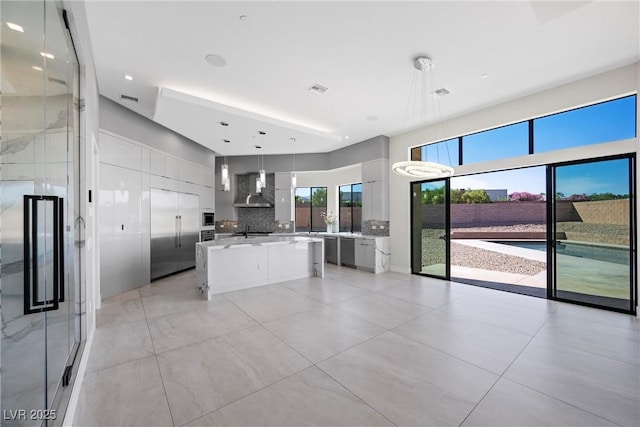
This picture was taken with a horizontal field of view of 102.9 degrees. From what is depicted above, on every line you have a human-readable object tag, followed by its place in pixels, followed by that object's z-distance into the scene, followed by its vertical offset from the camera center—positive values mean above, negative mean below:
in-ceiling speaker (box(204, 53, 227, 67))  3.21 +2.00
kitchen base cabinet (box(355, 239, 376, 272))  6.33 -1.05
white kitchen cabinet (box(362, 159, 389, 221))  6.50 +0.60
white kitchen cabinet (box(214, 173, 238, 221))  7.98 +0.36
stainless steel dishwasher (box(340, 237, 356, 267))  6.96 -1.07
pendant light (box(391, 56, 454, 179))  3.30 +0.62
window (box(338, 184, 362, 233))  8.11 +0.17
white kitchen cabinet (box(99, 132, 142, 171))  4.29 +1.13
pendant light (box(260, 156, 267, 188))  5.58 +0.79
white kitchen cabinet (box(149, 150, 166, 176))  5.17 +1.09
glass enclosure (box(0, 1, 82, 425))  1.02 +0.04
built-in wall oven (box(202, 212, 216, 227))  6.77 -0.12
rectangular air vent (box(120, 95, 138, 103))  4.27 +1.99
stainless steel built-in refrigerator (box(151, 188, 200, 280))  5.28 -0.35
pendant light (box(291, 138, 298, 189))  6.05 +1.39
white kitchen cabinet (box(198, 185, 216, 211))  6.73 +0.46
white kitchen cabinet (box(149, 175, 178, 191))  5.18 +0.69
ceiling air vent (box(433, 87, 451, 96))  4.11 +1.98
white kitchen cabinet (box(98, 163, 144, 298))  4.26 -0.26
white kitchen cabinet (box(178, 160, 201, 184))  5.99 +1.05
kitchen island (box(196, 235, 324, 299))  4.45 -0.94
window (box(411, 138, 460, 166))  5.41 +1.36
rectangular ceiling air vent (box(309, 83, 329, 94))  3.99 +2.00
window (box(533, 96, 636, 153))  3.58 +1.31
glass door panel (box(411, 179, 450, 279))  5.62 -0.36
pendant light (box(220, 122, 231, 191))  4.87 +0.72
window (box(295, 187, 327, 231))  8.74 +0.22
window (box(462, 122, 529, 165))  4.52 +1.29
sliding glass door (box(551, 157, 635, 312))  3.61 -0.34
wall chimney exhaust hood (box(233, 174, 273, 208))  7.85 +0.46
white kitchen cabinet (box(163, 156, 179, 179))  5.57 +1.07
